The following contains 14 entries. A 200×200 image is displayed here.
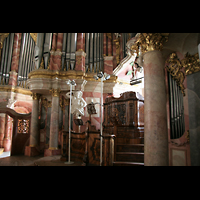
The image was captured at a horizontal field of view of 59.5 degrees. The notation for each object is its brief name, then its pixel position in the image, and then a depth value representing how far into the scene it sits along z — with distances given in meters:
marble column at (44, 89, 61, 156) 7.94
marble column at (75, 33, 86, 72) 8.81
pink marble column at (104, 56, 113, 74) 9.55
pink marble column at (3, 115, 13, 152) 11.24
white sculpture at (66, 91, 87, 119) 7.47
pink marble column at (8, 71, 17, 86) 11.67
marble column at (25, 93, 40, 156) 8.49
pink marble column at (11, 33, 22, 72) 12.09
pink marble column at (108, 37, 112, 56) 9.87
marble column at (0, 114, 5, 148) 11.27
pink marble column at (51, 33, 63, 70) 8.59
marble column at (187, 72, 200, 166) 3.55
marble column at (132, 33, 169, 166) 3.12
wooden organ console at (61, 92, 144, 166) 5.16
